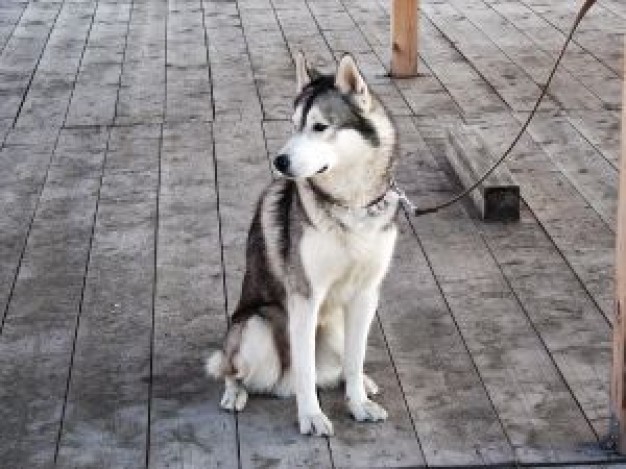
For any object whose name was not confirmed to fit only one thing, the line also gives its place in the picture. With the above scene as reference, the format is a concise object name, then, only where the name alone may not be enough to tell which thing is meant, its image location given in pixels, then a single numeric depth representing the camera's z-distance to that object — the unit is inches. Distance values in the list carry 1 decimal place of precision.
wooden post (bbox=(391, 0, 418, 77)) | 292.7
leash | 132.4
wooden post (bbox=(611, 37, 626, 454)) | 133.5
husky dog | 136.3
